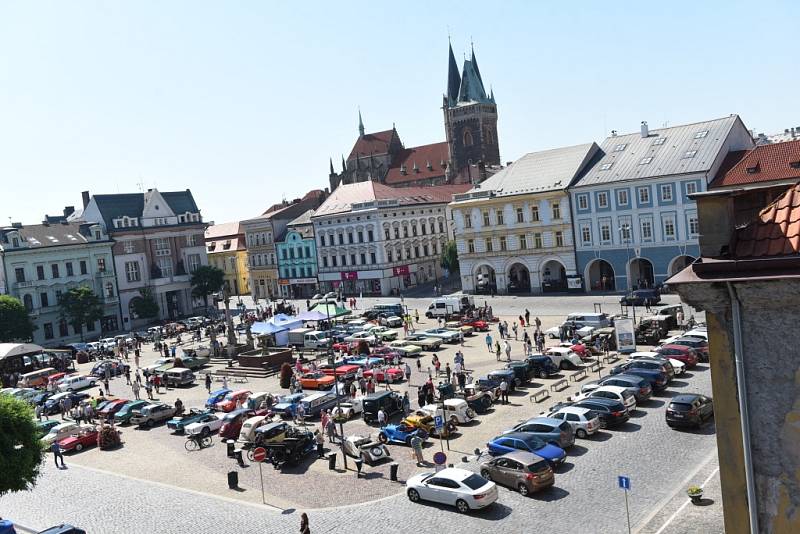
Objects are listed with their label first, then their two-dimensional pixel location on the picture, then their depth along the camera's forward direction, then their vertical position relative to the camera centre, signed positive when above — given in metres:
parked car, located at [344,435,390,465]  26.25 -7.21
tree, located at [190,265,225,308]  84.56 -2.34
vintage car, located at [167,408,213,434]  34.12 -7.23
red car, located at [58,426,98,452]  33.72 -7.47
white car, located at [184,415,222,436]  32.31 -7.23
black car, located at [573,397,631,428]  26.78 -6.92
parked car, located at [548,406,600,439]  26.12 -6.96
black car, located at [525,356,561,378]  36.81 -6.92
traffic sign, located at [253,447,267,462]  23.69 -6.28
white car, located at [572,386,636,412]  28.08 -6.66
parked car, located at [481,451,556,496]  21.64 -7.15
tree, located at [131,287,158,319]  78.44 -4.04
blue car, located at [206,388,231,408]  38.38 -7.09
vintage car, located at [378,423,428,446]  28.36 -7.30
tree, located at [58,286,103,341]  71.81 -3.10
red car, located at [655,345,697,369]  34.56 -6.63
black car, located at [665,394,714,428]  25.53 -6.87
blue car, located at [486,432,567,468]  23.53 -7.04
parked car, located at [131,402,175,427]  36.84 -7.27
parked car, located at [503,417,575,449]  24.83 -6.91
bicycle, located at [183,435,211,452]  31.59 -7.67
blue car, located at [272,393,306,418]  34.31 -7.04
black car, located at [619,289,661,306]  52.12 -5.84
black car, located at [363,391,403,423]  31.83 -6.88
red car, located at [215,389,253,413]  37.19 -7.09
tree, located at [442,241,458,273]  82.31 -2.41
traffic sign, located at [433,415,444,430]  28.23 -6.97
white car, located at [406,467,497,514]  20.86 -7.21
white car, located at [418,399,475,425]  29.66 -6.96
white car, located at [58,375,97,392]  48.12 -6.98
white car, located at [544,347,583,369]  37.94 -6.86
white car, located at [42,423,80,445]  34.47 -7.15
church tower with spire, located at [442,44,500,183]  118.06 +17.23
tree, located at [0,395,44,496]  22.30 -5.04
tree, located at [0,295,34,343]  64.88 -3.46
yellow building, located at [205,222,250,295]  104.12 -0.11
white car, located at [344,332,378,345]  51.40 -6.52
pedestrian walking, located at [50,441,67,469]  30.91 -7.18
